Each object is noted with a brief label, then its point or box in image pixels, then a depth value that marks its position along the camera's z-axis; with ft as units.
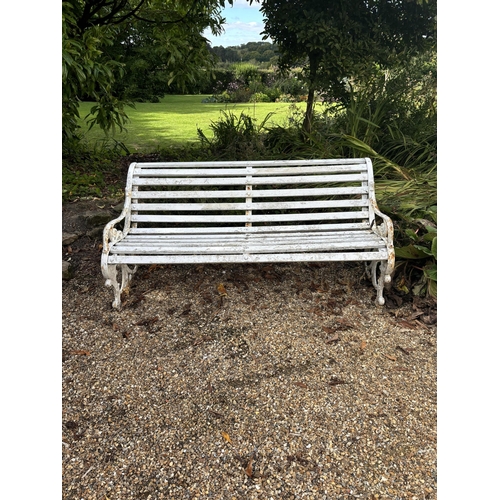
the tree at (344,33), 14.64
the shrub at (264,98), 41.20
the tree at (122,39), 11.25
